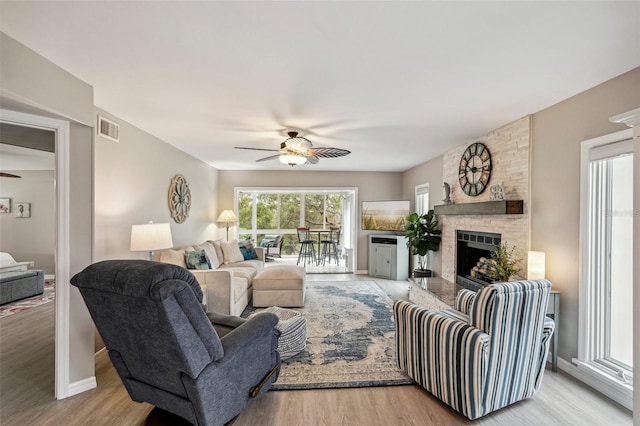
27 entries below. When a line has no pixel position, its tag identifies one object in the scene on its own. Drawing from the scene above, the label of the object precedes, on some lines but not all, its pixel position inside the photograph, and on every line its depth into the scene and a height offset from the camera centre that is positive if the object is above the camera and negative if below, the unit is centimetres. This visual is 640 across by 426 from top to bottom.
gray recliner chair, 153 -77
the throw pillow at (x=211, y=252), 477 -68
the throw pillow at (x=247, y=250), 597 -79
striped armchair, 195 -95
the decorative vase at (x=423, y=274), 561 -116
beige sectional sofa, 370 -95
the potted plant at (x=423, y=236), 539 -43
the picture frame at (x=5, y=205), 310 +7
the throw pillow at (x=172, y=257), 393 -61
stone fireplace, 329 +29
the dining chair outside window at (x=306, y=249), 850 -110
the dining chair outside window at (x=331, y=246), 836 -99
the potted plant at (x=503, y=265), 325 -58
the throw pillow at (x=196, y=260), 408 -68
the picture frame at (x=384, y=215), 661 -6
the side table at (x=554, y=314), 274 -94
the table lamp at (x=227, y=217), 661 -11
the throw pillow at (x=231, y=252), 554 -77
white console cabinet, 654 -101
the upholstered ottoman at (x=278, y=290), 452 -119
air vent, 297 +86
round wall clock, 399 +62
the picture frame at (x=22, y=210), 304 +1
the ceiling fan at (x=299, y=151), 358 +77
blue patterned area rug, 256 -145
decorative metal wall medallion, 461 +22
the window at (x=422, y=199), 613 +30
